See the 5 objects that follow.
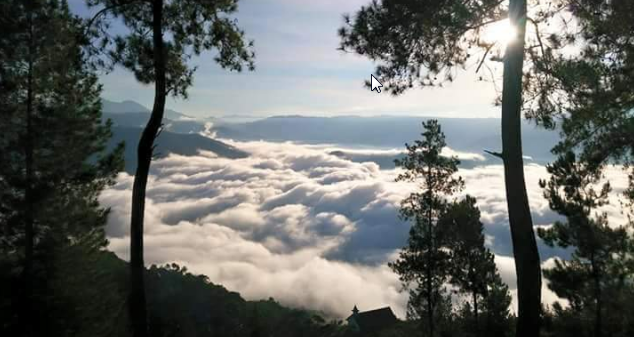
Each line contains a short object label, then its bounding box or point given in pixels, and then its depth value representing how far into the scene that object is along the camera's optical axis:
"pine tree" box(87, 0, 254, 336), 8.40
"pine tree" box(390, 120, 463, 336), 24.00
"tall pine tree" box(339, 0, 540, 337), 7.02
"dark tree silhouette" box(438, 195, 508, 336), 28.45
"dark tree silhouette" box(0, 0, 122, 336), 15.26
